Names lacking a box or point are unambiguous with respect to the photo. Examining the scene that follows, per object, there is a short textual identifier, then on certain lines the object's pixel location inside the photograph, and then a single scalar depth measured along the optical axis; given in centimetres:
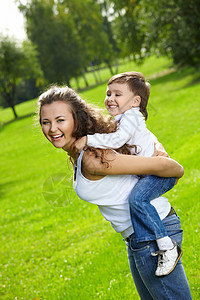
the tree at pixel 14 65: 3994
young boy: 212
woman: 208
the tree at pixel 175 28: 1985
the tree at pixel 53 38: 4384
